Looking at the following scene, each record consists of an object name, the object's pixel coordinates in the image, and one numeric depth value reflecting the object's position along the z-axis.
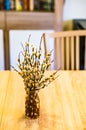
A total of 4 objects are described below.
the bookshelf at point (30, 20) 3.14
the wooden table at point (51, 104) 1.13
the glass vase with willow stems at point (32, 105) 1.11
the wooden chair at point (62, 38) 1.97
